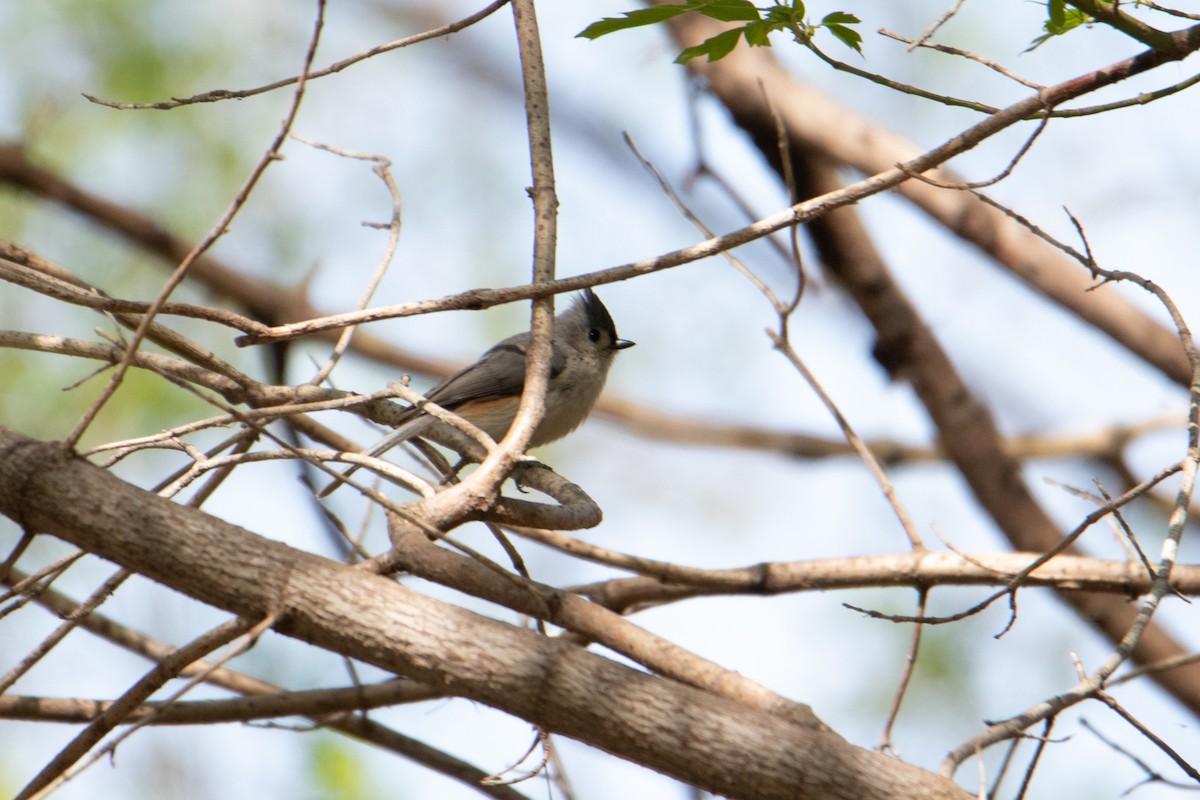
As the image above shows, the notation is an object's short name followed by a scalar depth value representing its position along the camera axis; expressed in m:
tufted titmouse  8.20
